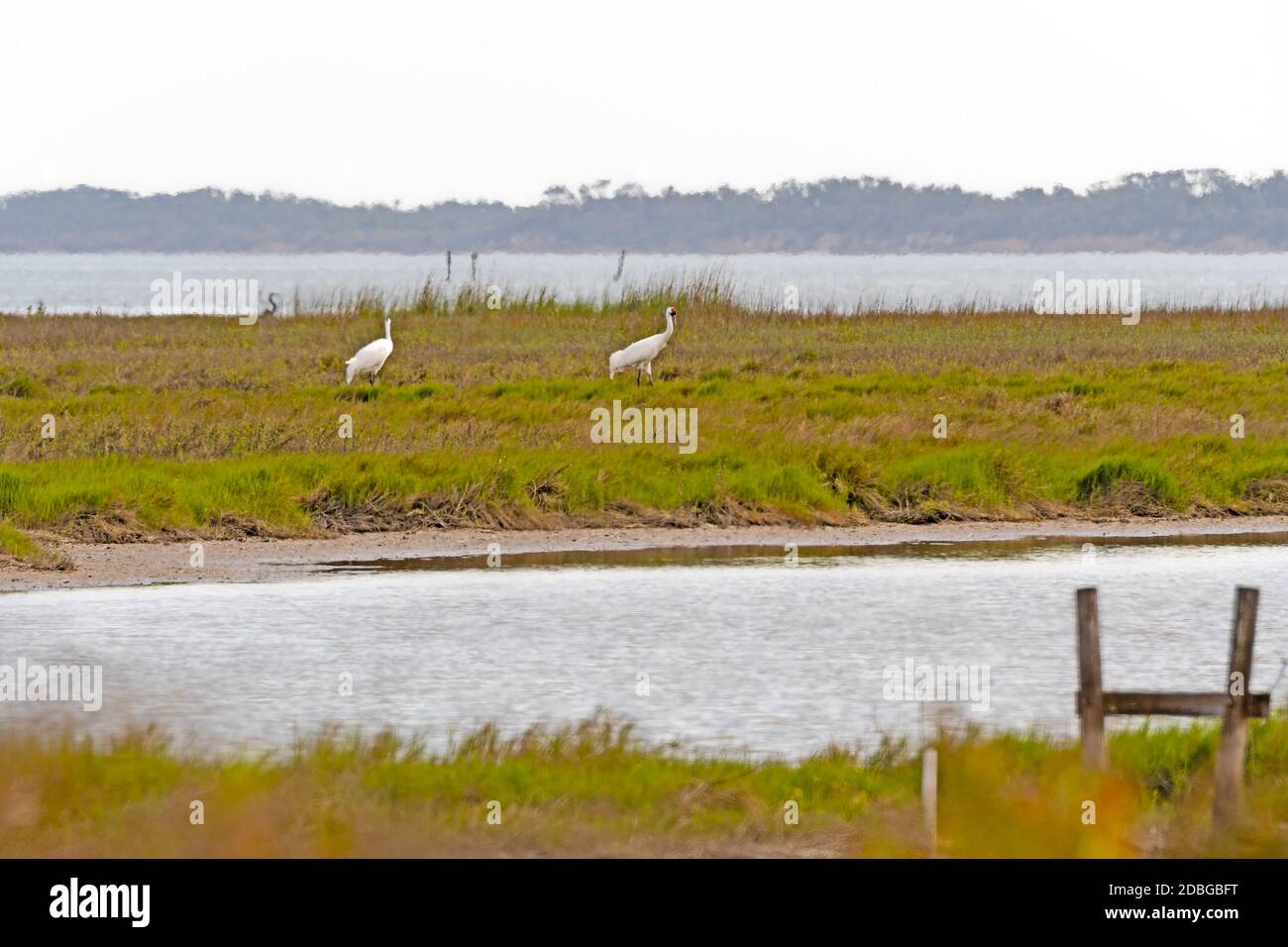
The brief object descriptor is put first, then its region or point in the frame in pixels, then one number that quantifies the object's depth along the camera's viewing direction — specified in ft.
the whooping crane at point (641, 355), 189.37
